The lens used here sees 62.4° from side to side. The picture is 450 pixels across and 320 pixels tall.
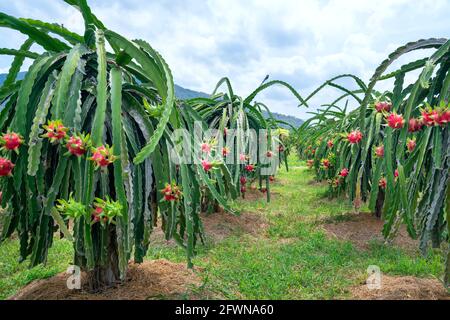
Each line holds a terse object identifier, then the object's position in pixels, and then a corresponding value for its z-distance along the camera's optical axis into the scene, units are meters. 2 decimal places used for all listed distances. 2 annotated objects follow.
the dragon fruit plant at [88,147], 1.99
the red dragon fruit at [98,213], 1.93
